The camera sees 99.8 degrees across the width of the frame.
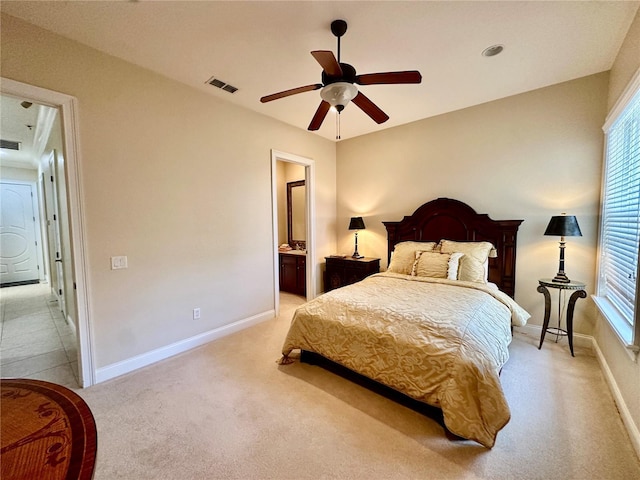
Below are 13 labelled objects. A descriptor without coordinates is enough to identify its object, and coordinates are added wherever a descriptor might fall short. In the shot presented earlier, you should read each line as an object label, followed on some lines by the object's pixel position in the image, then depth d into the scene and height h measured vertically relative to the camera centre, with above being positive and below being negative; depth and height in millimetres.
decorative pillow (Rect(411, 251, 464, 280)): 3131 -513
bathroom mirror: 5637 +200
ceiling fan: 1796 +1004
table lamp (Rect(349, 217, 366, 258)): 4406 -19
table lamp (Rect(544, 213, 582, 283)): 2682 -78
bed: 1666 -796
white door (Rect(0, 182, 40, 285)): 5906 -221
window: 1959 -2
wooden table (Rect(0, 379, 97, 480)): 630 -565
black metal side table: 2701 -840
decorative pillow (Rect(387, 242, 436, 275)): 3498 -441
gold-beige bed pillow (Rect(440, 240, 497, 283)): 3061 -430
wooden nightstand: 4289 -760
